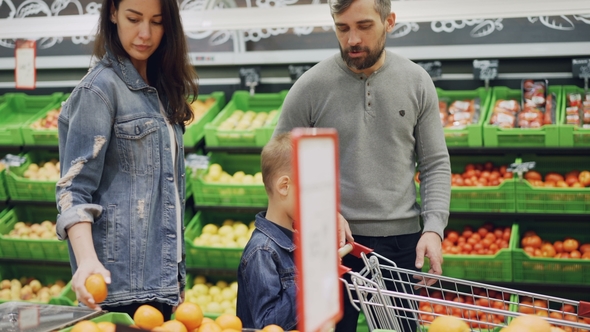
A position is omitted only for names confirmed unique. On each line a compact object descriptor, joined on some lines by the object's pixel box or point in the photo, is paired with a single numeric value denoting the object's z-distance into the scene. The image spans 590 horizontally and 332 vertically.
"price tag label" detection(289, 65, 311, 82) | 4.65
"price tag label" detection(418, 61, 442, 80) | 4.45
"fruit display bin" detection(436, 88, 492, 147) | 4.19
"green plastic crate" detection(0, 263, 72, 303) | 5.21
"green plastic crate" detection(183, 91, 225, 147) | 4.58
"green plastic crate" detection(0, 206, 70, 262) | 4.81
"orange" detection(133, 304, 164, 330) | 1.87
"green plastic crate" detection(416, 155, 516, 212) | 4.16
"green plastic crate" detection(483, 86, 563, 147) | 4.08
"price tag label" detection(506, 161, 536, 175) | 4.08
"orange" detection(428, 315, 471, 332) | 1.77
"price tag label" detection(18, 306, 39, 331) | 1.96
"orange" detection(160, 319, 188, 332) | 1.85
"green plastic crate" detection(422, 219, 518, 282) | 4.14
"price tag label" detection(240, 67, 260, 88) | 4.84
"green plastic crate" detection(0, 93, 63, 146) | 5.22
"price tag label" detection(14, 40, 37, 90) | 4.30
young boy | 2.21
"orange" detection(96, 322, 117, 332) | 1.80
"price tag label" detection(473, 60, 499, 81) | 4.41
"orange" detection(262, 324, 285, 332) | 1.87
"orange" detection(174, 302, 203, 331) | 1.93
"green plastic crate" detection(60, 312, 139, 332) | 2.02
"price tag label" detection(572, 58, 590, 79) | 4.25
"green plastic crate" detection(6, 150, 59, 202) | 4.80
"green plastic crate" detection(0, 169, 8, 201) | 4.93
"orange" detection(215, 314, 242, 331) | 1.93
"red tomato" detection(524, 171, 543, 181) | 4.29
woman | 2.09
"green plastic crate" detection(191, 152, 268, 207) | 4.53
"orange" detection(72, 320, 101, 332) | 1.76
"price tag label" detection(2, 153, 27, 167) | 4.85
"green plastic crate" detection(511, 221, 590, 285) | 4.07
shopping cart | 1.86
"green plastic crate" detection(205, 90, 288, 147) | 4.51
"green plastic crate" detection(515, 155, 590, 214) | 4.05
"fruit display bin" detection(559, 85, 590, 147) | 4.03
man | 2.68
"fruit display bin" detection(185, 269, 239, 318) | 4.47
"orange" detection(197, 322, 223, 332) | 1.88
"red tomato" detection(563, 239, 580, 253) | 4.20
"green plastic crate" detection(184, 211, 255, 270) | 4.55
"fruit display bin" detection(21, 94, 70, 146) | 4.85
